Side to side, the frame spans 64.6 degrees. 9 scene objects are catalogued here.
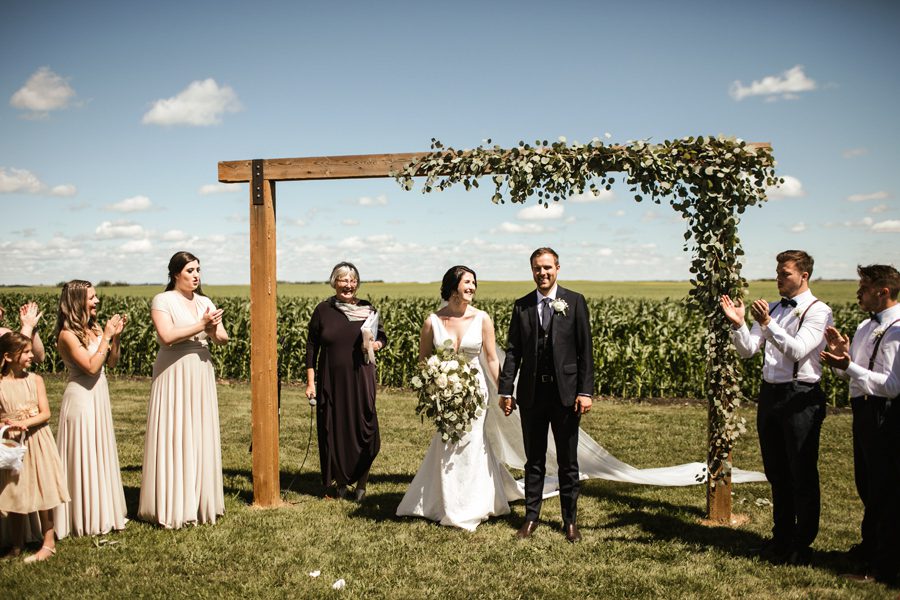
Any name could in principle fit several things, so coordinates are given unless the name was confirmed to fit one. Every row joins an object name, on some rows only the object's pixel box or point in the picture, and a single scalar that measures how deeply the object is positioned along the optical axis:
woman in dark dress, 7.58
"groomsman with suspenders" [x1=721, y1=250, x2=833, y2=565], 5.32
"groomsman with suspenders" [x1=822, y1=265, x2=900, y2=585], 4.92
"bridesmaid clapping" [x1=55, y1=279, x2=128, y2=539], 5.88
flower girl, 5.35
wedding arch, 6.29
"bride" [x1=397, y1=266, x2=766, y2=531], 6.64
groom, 6.16
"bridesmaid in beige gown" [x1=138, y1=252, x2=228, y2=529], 6.34
